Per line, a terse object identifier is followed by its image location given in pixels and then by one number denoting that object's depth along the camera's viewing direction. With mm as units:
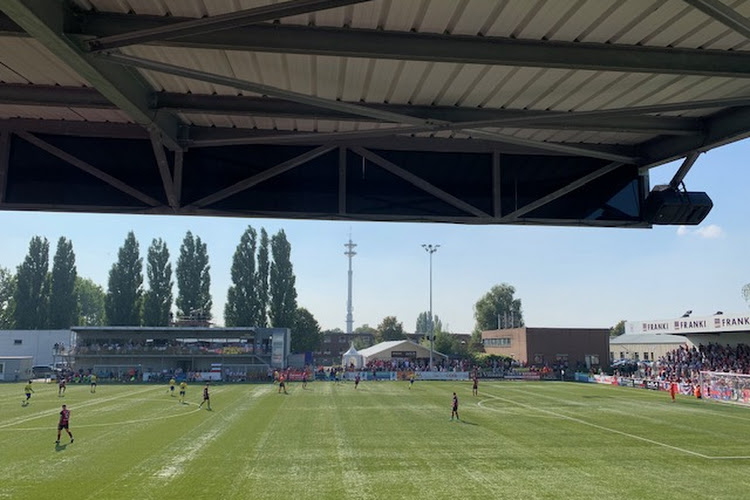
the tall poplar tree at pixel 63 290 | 74562
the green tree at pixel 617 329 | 157875
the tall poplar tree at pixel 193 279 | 73438
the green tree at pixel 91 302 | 117250
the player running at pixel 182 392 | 34484
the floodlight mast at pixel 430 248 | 72000
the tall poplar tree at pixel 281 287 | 72875
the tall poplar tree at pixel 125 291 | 70188
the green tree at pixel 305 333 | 77238
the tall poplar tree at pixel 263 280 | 72750
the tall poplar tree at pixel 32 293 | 72938
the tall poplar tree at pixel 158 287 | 70688
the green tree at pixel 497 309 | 120312
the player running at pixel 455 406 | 27172
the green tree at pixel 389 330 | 116562
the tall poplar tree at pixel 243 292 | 72000
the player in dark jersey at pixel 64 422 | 20906
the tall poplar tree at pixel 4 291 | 87538
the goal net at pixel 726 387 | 35656
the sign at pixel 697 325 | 44934
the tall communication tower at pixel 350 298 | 150000
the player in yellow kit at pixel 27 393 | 33894
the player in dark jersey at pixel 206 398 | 31439
